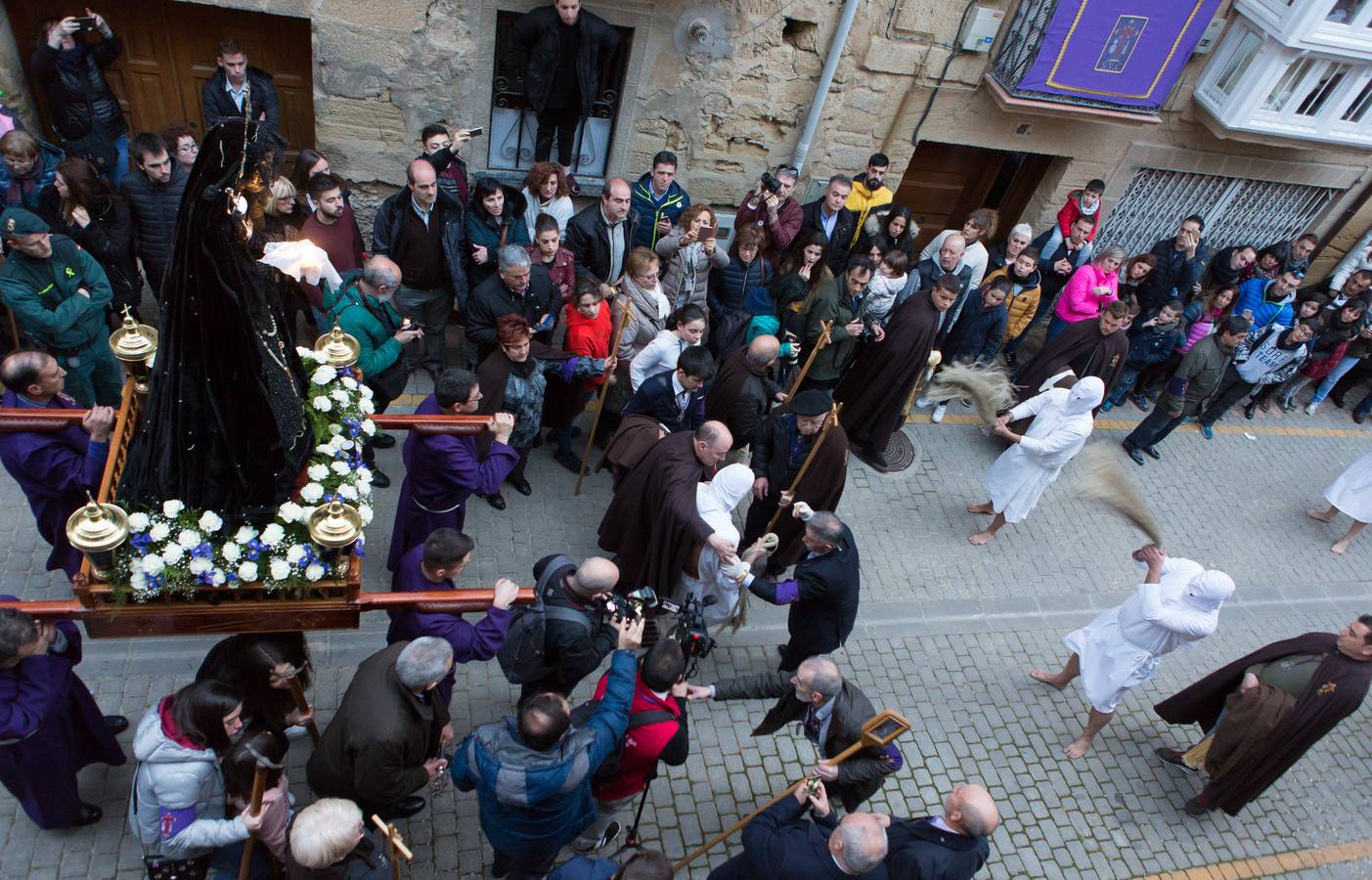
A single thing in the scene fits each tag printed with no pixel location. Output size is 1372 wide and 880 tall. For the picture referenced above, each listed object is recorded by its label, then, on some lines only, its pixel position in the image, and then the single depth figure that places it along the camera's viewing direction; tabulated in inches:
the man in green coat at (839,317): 328.7
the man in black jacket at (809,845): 157.2
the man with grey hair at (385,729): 166.2
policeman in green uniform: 241.8
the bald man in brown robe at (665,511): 237.9
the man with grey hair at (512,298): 277.1
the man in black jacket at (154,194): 277.1
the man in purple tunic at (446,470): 222.8
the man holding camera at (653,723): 183.3
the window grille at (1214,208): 472.1
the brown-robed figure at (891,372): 331.6
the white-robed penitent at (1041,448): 301.3
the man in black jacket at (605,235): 330.6
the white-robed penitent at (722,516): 235.5
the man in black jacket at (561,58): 343.3
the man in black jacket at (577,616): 189.9
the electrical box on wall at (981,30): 385.1
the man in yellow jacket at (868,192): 393.4
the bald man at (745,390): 282.0
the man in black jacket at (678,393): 264.1
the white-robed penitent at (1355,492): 374.6
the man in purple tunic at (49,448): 192.4
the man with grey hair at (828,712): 189.8
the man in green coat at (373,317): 252.8
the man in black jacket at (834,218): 380.2
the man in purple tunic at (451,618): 188.4
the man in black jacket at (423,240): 303.6
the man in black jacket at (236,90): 315.3
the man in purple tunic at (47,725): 158.4
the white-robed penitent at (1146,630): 237.9
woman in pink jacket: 391.2
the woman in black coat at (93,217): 270.4
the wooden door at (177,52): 330.0
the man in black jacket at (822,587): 223.0
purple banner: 378.9
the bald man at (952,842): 168.6
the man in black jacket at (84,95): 297.9
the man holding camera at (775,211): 365.4
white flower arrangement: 154.9
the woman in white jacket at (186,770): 154.9
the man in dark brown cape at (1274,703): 232.8
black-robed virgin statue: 139.9
